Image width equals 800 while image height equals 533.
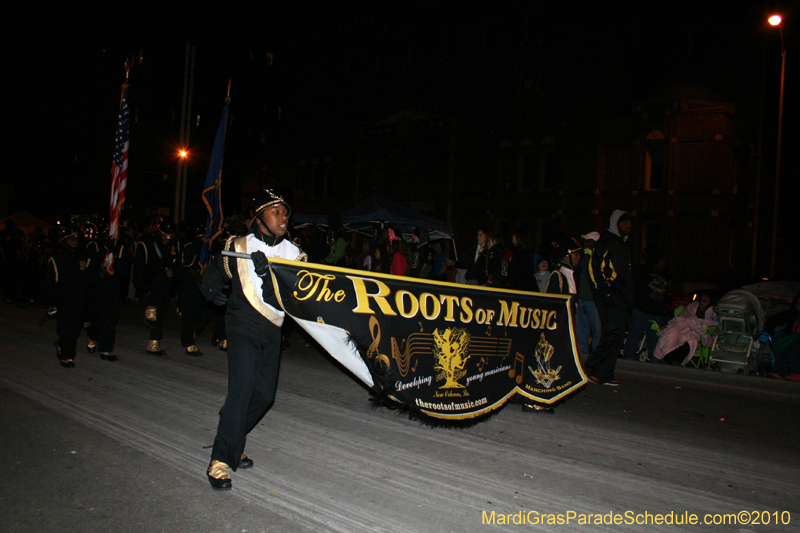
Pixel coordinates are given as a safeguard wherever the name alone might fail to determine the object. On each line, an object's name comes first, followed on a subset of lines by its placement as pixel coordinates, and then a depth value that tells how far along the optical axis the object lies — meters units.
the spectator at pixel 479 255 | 9.66
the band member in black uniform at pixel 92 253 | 8.26
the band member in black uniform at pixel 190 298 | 9.20
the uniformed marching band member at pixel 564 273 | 7.71
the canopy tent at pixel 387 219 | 17.52
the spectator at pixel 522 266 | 10.30
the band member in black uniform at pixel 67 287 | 8.05
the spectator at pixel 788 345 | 9.20
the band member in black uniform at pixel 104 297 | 8.31
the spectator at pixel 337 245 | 11.98
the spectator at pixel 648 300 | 9.99
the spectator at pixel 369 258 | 14.49
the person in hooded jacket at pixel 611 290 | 7.92
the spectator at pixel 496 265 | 9.30
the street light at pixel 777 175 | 18.12
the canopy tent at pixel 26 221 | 28.98
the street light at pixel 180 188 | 23.01
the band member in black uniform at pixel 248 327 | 3.96
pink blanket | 10.05
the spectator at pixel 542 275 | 11.67
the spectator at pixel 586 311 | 9.09
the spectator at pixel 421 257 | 12.82
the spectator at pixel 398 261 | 12.58
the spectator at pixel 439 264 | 15.71
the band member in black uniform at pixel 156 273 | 9.05
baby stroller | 9.78
